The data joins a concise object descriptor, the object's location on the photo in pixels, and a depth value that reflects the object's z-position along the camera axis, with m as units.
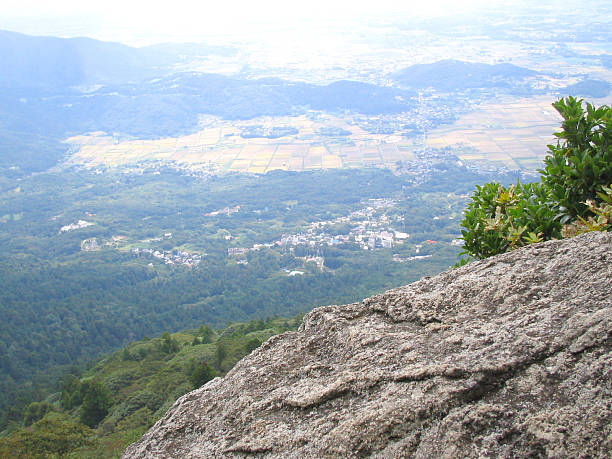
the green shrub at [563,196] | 5.56
